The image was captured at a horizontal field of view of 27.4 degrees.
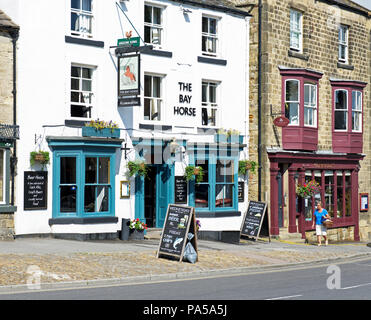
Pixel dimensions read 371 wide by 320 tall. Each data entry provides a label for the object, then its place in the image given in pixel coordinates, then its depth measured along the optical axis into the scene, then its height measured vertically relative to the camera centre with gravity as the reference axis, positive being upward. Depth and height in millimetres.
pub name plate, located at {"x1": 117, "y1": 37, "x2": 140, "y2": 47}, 23650 +4321
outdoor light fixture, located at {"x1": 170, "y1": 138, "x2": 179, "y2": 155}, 25906 +1114
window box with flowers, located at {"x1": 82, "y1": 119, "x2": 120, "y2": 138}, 23609 +1556
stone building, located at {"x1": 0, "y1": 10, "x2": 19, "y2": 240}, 22078 +1620
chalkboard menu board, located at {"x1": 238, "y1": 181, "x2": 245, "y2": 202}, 28906 -465
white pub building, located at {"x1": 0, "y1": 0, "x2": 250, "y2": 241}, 22953 +2242
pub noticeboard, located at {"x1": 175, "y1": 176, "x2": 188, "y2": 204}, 26812 -368
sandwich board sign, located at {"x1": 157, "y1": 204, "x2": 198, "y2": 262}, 19656 -1363
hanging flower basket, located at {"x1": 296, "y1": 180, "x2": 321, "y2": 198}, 30339 -442
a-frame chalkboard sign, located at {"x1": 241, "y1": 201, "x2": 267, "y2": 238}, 26625 -1413
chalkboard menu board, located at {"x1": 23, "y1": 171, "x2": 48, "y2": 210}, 22672 -347
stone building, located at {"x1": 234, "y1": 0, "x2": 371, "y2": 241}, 29234 +2794
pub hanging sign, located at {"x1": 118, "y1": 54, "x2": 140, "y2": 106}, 23656 +3116
